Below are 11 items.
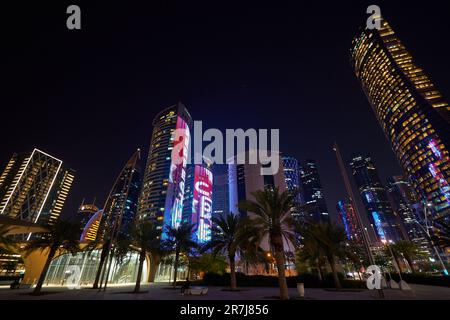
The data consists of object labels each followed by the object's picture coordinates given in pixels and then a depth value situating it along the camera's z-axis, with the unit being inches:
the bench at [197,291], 743.1
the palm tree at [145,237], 948.0
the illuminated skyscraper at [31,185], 5659.5
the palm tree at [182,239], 1188.9
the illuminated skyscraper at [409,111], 3764.8
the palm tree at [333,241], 909.8
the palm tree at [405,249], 1369.3
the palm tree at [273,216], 619.6
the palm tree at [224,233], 996.6
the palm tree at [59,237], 800.9
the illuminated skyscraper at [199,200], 5762.8
